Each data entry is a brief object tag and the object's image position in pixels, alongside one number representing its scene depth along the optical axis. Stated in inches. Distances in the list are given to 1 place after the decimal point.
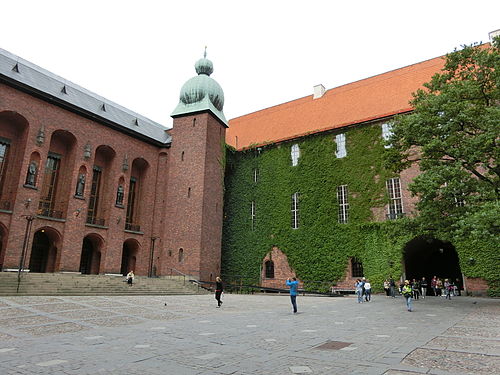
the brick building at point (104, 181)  869.2
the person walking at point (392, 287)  790.5
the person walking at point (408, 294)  476.8
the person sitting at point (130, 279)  802.8
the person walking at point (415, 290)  747.8
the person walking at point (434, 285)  846.5
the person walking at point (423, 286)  781.5
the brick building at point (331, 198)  901.8
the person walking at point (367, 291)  694.4
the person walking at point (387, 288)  807.7
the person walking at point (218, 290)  534.9
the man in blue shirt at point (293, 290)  456.8
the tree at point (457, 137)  531.2
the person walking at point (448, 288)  708.7
